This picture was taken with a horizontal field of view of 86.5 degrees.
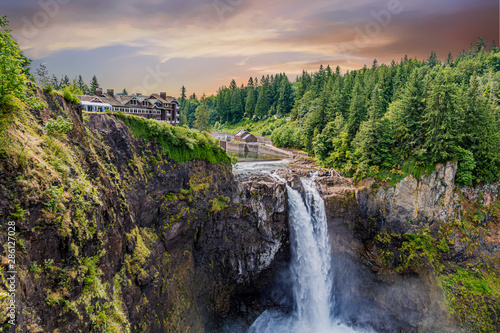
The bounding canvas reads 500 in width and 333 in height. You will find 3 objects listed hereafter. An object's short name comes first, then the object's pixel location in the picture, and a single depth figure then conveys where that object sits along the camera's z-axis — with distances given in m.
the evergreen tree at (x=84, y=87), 64.25
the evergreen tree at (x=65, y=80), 68.90
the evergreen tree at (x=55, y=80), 69.82
